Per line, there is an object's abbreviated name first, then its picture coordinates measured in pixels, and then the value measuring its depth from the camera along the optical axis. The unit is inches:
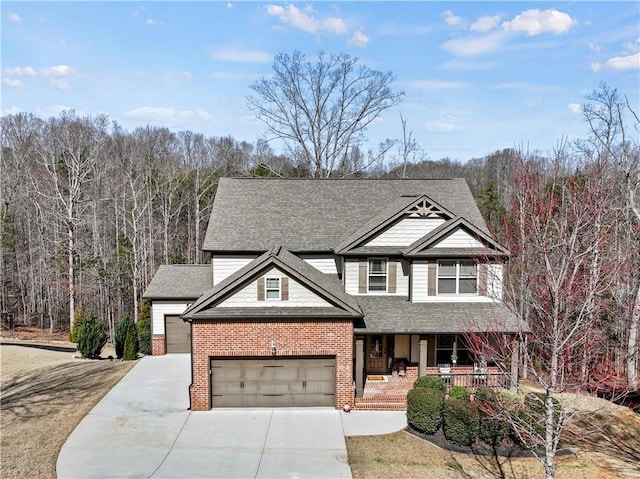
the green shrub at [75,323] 1239.5
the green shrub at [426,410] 554.9
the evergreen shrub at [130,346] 912.9
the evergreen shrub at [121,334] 983.6
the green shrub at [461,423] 530.0
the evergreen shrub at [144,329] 971.9
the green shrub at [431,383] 616.4
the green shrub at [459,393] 593.6
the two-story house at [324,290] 629.6
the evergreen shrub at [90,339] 943.0
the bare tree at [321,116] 1526.8
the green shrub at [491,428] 523.6
